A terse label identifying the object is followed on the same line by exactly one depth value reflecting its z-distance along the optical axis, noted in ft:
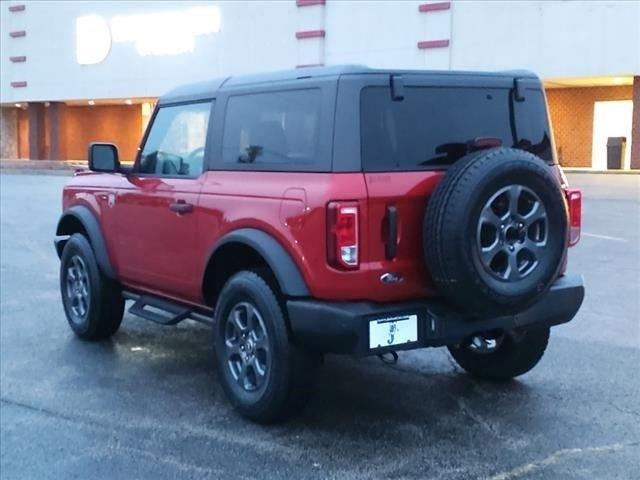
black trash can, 92.73
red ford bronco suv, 14.16
